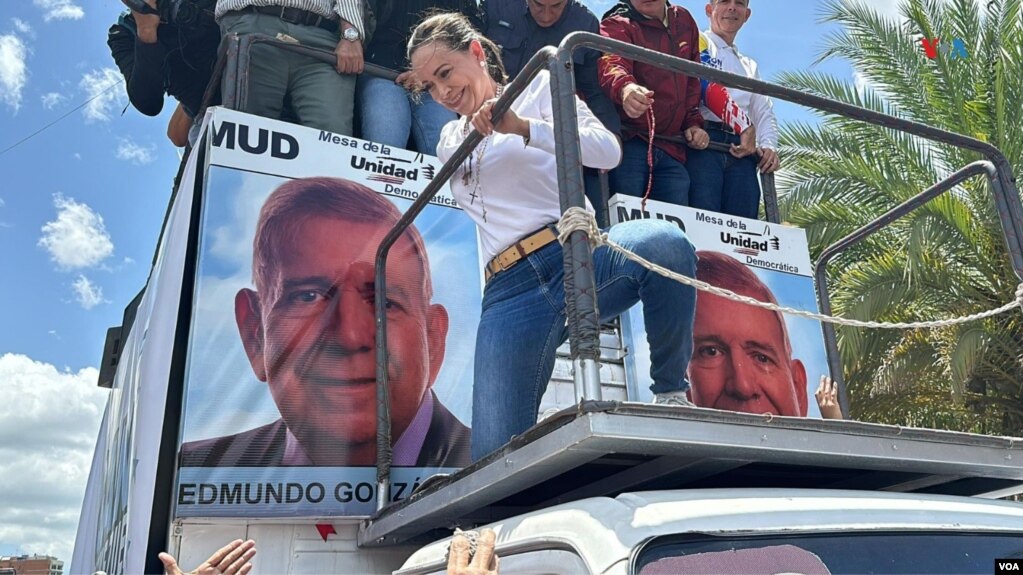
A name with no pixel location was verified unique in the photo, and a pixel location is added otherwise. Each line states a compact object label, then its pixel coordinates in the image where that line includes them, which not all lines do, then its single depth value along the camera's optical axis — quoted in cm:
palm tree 931
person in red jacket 475
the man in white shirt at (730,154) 502
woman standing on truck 253
